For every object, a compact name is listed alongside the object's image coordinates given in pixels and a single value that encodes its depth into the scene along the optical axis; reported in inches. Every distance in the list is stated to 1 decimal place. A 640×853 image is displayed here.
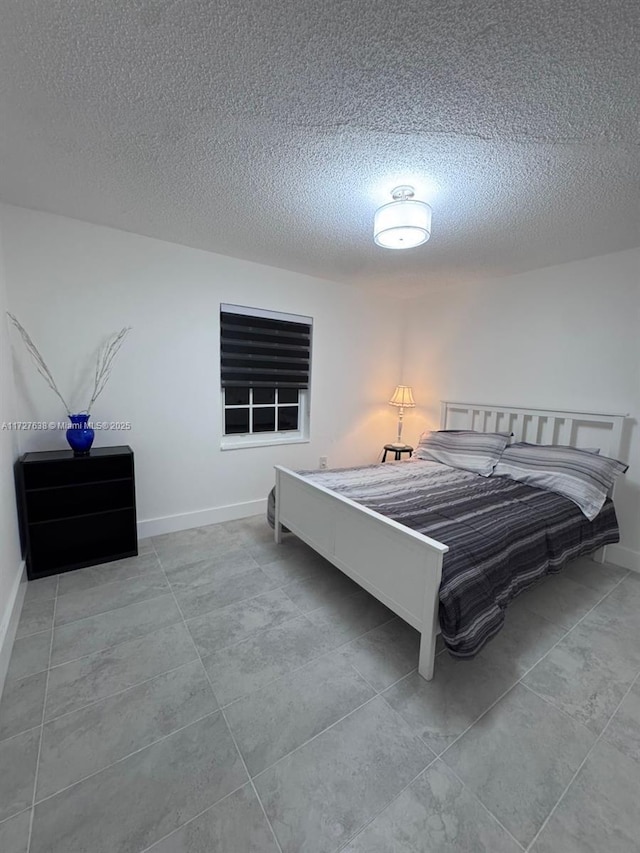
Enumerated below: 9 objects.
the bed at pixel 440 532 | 61.4
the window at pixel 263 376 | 128.3
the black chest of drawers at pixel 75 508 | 89.6
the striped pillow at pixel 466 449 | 119.6
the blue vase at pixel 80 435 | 92.9
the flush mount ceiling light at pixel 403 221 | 72.6
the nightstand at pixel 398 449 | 157.6
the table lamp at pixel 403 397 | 162.7
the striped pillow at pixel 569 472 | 94.8
